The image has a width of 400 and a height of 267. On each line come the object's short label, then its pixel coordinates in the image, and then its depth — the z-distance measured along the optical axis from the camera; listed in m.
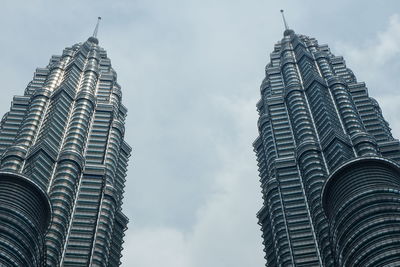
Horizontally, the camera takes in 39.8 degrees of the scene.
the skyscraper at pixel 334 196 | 130.12
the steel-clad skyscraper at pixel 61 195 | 142.38
